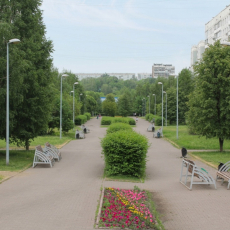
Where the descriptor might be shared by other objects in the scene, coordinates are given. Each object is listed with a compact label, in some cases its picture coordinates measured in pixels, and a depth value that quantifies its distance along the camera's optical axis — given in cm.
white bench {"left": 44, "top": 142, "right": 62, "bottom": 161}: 1747
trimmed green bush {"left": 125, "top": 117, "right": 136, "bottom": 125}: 6586
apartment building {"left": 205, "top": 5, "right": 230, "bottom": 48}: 6106
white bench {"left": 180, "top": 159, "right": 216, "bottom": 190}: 1091
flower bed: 679
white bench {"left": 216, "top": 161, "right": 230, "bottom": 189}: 1126
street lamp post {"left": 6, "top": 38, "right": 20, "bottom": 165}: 1530
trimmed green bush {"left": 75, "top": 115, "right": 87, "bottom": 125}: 6664
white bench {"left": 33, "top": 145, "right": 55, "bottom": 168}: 1522
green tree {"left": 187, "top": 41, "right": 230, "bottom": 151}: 2133
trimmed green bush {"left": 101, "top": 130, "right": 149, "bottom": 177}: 1272
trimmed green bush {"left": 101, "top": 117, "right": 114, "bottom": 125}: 6819
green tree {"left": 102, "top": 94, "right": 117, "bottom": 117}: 9575
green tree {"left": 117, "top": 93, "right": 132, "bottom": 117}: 9219
